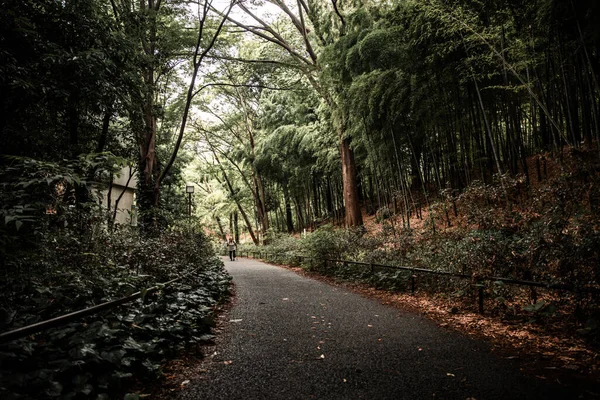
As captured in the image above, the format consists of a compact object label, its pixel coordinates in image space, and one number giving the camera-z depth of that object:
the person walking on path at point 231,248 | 18.27
